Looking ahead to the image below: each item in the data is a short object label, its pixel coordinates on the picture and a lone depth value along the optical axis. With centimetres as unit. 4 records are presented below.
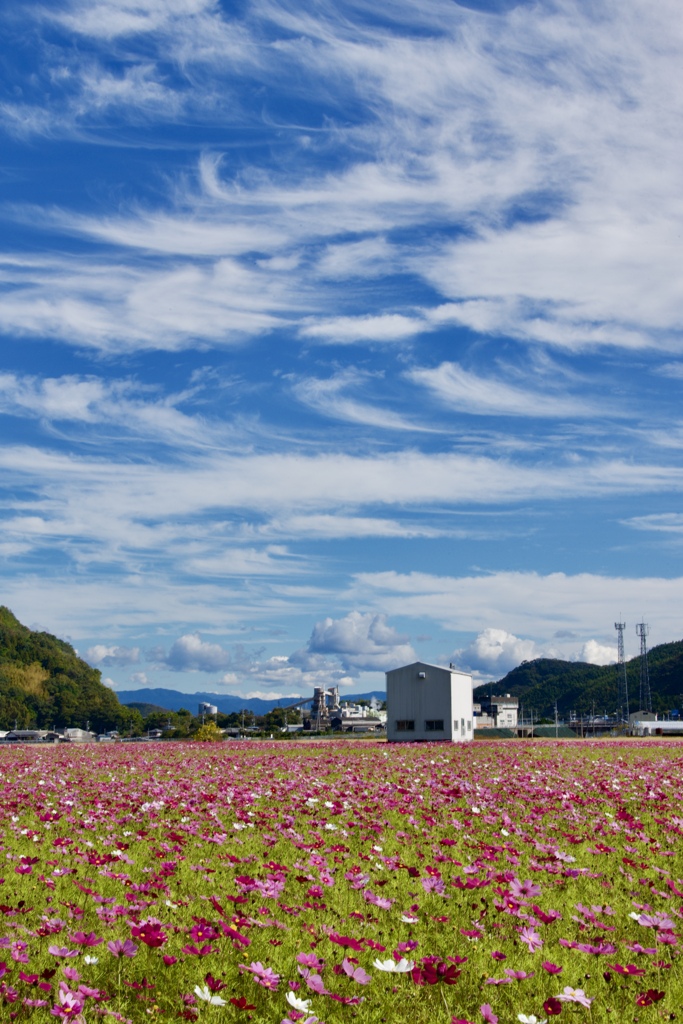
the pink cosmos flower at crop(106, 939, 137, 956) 496
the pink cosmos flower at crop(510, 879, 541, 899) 672
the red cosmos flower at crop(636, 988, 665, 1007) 469
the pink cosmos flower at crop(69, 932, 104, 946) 502
